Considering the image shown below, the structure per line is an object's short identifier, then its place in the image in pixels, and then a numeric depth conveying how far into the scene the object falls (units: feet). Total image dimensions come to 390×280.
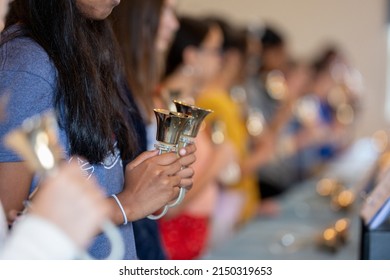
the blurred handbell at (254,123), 17.33
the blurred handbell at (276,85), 20.41
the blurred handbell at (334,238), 10.26
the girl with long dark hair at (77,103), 5.26
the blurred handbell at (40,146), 4.17
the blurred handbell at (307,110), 22.43
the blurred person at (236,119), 13.21
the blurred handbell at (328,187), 17.11
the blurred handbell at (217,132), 12.67
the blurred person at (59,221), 3.97
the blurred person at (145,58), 7.03
